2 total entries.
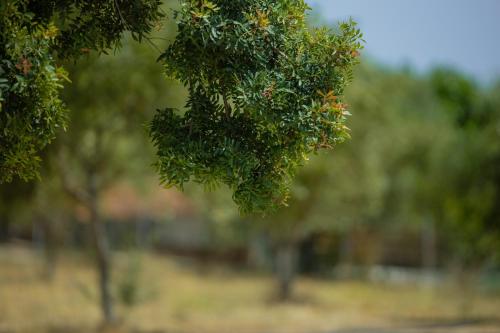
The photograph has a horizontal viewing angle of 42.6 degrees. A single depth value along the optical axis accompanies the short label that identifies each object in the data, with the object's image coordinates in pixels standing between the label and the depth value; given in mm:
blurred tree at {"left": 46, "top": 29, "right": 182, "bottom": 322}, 16625
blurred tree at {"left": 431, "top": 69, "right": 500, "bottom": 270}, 23328
